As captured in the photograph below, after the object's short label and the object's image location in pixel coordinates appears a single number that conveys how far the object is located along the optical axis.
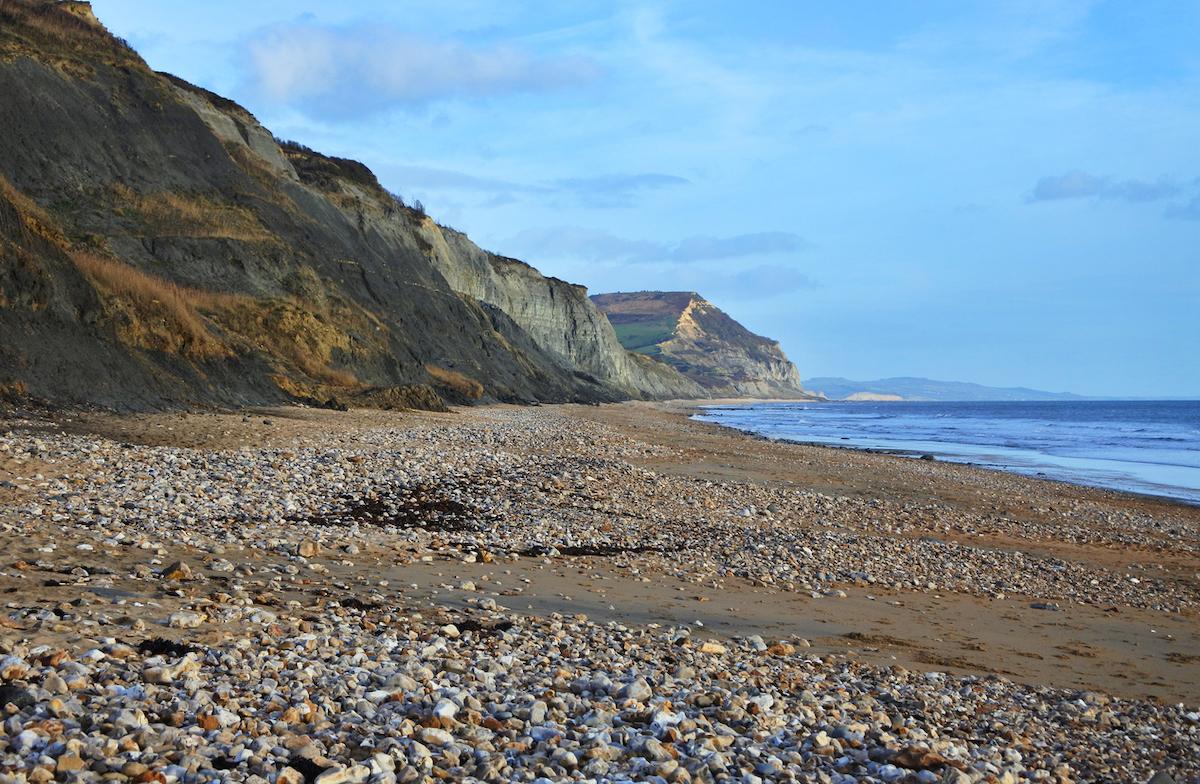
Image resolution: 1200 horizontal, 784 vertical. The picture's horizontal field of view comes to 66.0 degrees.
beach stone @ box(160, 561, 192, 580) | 7.73
